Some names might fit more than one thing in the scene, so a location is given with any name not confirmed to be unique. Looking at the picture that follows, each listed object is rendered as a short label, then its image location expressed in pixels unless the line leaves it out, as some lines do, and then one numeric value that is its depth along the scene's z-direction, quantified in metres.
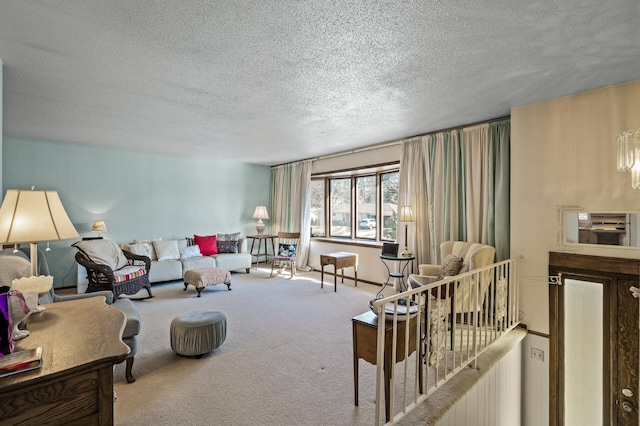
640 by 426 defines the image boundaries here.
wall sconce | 2.05
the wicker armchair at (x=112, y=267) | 4.42
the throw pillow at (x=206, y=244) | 6.61
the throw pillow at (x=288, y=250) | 6.50
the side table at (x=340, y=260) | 5.35
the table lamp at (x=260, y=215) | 7.56
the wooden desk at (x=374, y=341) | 2.01
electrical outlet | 3.25
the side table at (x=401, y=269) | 4.51
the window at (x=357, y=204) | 5.84
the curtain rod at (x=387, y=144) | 4.07
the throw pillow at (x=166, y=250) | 5.91
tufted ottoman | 5.04
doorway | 2.79
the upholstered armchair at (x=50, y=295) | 2.11
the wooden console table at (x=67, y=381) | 1.02
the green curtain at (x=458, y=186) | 3.82
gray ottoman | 2.90
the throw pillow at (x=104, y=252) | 4.60
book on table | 1.04
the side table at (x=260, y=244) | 7.13
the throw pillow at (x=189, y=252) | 6.20
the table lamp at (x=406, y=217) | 4.65
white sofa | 5.59
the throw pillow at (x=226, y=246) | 6.76
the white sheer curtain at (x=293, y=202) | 7.13
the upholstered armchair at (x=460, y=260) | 3.48
